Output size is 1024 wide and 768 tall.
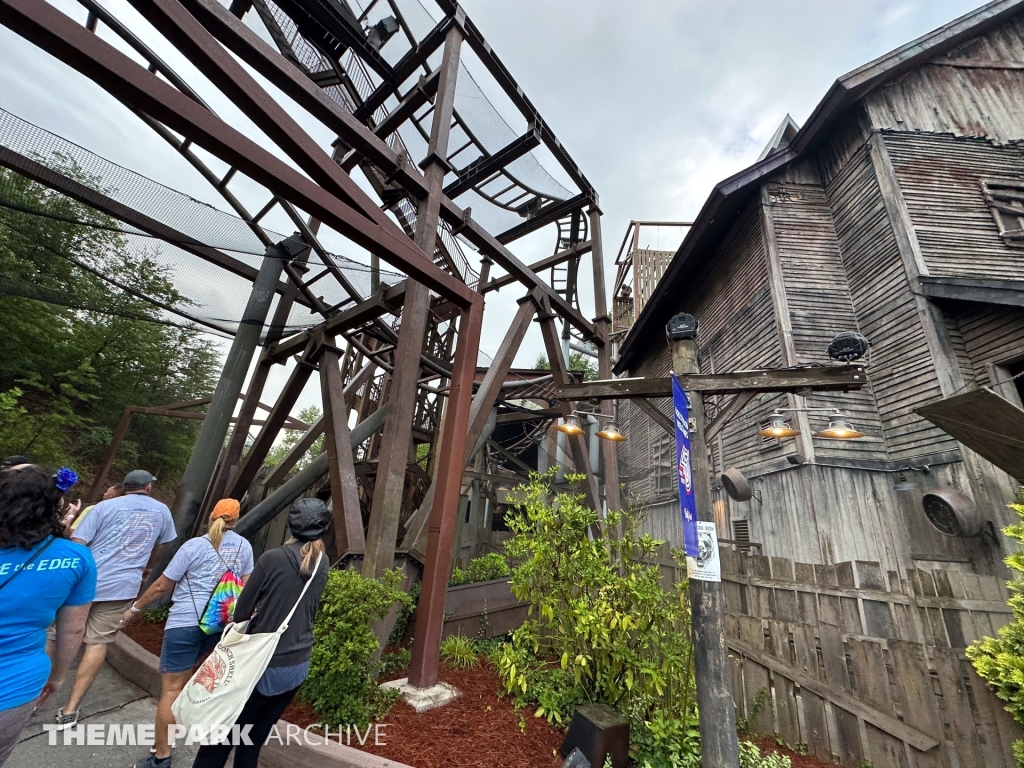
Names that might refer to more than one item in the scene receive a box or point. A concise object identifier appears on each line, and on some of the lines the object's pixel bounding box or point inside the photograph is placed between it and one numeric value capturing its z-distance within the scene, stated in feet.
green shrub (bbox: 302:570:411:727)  9.63
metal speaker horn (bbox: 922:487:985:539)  19.67
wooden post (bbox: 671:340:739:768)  9.20
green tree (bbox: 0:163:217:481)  17.75
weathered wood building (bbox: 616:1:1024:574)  22.56
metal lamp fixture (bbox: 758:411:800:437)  18.28
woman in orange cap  8.78
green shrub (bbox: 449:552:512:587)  21.49
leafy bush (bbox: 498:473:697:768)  10.77
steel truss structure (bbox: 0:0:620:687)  8.48
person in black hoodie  6.97
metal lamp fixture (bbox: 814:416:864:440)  20.25
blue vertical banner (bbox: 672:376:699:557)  10.09
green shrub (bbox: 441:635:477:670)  14.39
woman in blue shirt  5.40
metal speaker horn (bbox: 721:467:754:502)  27.86
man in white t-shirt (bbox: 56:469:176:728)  10.05
